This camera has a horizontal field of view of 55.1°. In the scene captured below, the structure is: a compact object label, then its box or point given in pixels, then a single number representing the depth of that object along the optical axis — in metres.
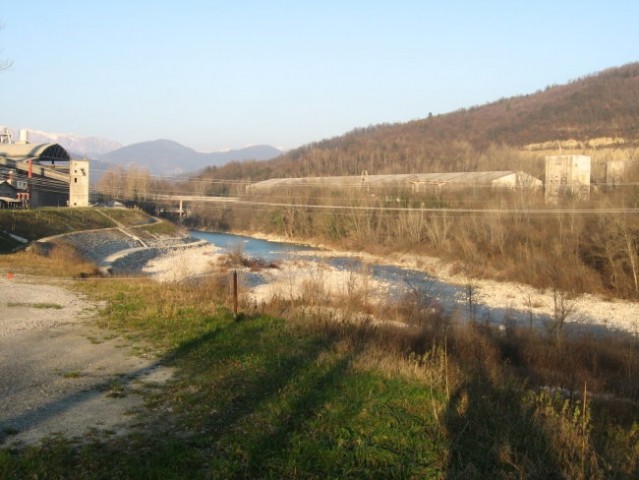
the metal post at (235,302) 13.27
